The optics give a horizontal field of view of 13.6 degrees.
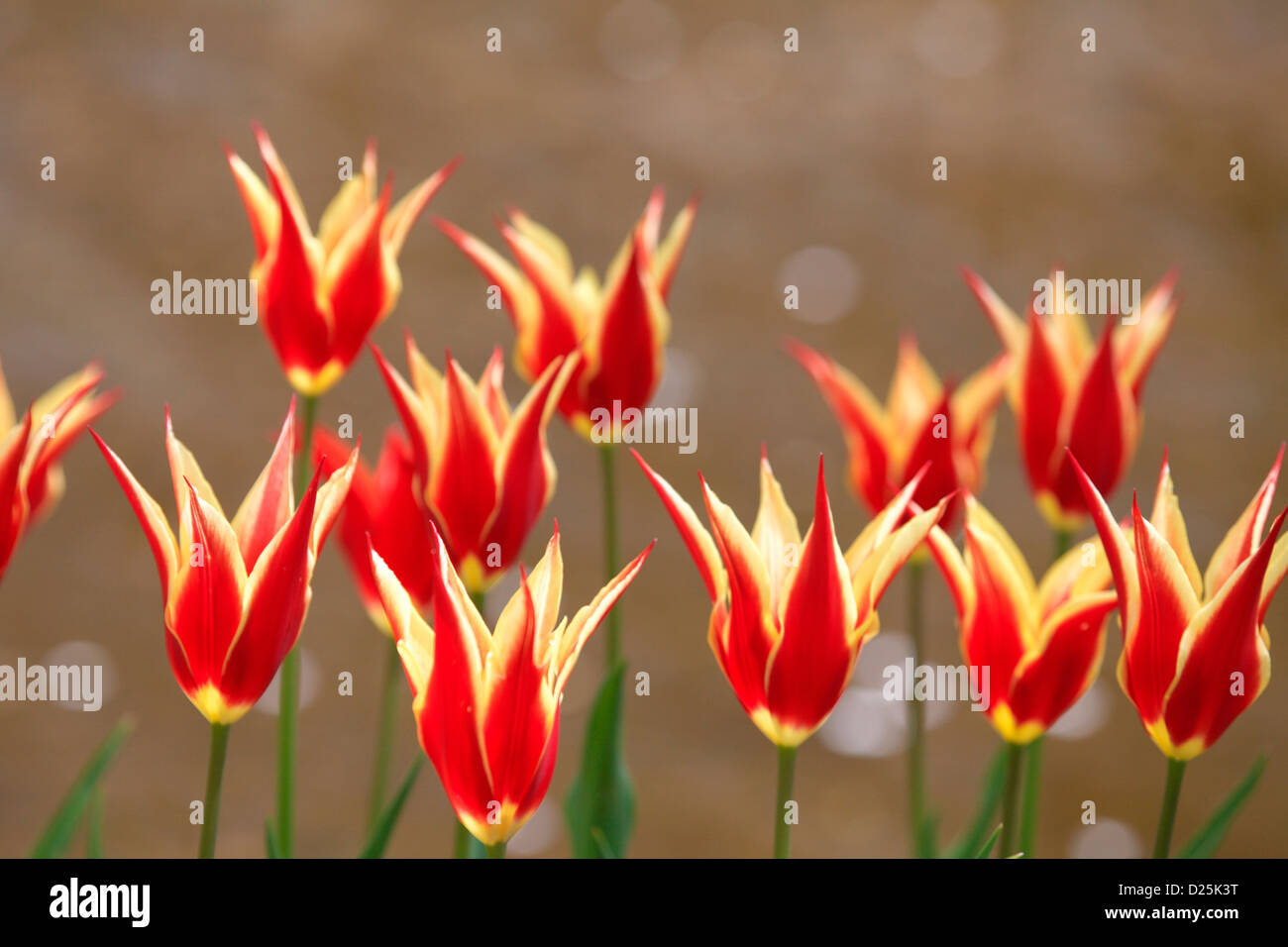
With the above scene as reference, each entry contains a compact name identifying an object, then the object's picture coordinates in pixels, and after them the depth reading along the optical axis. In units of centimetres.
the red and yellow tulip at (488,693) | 118
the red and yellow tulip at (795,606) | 119
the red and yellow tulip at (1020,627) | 122
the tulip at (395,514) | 127
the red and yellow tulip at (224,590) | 119
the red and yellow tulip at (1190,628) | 118
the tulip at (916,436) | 133
